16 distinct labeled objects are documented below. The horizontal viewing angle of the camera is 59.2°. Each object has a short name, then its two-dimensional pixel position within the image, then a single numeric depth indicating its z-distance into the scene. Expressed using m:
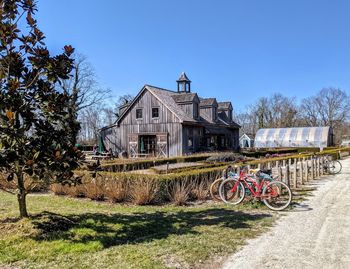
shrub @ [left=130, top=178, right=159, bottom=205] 8.90
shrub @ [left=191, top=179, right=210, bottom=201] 9.68
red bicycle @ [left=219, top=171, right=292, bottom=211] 8.30
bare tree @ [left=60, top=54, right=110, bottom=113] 42.62
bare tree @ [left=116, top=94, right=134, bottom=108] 58.64
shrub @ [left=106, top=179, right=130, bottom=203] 9.27
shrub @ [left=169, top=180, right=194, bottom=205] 8.94
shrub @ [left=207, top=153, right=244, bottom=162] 21.88
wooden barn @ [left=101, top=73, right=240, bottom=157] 28.08
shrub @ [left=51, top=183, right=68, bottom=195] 10.62
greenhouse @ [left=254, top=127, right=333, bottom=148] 45.91
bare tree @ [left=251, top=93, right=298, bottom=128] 67.88
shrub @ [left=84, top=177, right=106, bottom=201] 9.70
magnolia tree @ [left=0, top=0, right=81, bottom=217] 5.29
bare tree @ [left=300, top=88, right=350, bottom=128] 74.56
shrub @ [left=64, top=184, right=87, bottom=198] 10.12
